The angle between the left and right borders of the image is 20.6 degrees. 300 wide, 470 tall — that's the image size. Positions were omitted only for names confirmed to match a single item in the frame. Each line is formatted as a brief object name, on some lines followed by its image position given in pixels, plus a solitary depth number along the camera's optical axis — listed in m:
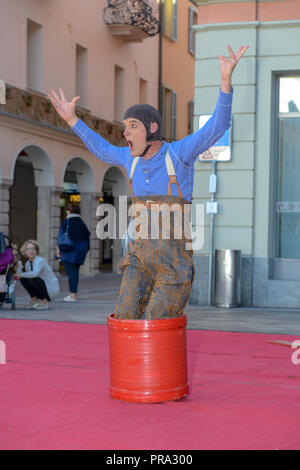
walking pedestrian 14.46
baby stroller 12.17
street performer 5.10
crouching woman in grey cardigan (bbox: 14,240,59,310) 12.27
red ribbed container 5.10
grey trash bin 12.45
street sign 12.70
